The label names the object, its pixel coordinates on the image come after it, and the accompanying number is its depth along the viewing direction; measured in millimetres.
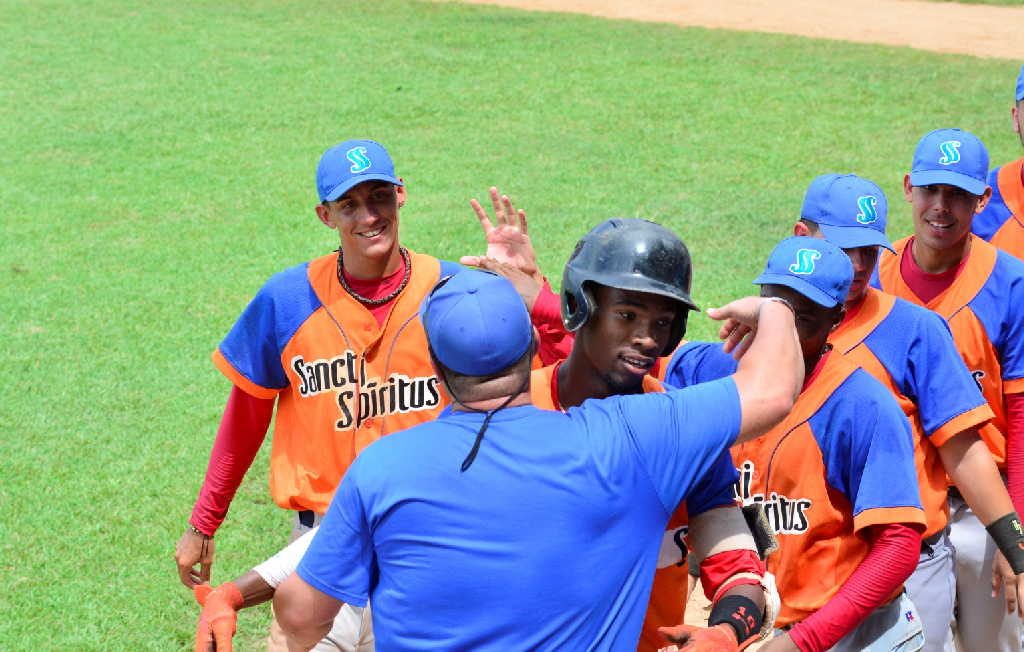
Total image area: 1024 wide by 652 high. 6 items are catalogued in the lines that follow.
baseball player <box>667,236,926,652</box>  7527
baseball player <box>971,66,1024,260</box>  11156
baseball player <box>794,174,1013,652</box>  8414
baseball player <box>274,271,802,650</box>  5434
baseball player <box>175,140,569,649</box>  9094
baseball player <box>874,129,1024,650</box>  9484
